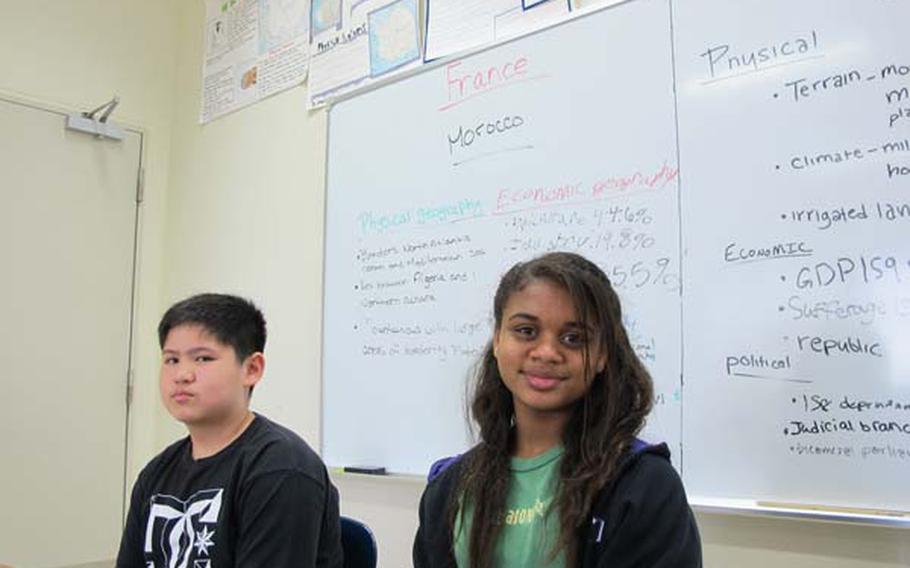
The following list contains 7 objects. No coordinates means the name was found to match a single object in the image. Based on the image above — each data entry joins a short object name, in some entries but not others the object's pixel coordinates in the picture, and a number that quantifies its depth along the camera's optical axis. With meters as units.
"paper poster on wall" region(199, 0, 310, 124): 2.54
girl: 1.01
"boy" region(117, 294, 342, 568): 1.29
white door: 2.62
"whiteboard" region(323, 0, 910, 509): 1.31
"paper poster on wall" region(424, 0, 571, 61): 1.84
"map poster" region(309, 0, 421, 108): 2.16
